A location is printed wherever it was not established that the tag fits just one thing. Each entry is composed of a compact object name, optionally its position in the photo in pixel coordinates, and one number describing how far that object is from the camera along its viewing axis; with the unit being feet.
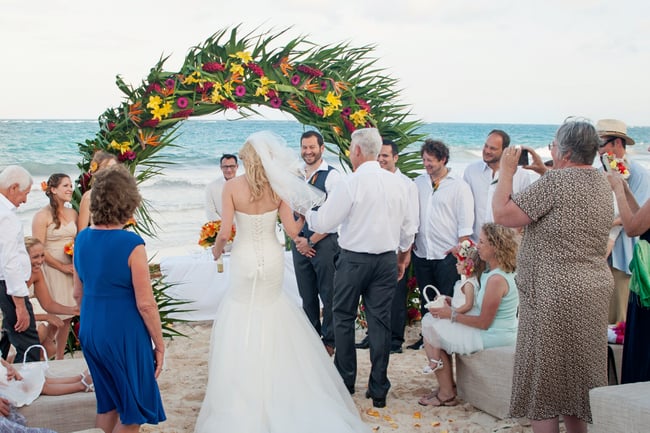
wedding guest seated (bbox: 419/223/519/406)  16.17
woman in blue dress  11.31
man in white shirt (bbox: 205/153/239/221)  27.66
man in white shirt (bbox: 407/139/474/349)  21.17
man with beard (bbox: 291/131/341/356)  20.75
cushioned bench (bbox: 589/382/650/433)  11.28
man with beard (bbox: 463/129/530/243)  21.07
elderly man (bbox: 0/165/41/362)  15.80
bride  15.06
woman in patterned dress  11.98
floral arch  22.04
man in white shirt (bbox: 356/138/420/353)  21.18
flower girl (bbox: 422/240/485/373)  16.75
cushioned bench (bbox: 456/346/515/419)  16.06
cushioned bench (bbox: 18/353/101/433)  13.05
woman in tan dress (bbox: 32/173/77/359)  19.34
